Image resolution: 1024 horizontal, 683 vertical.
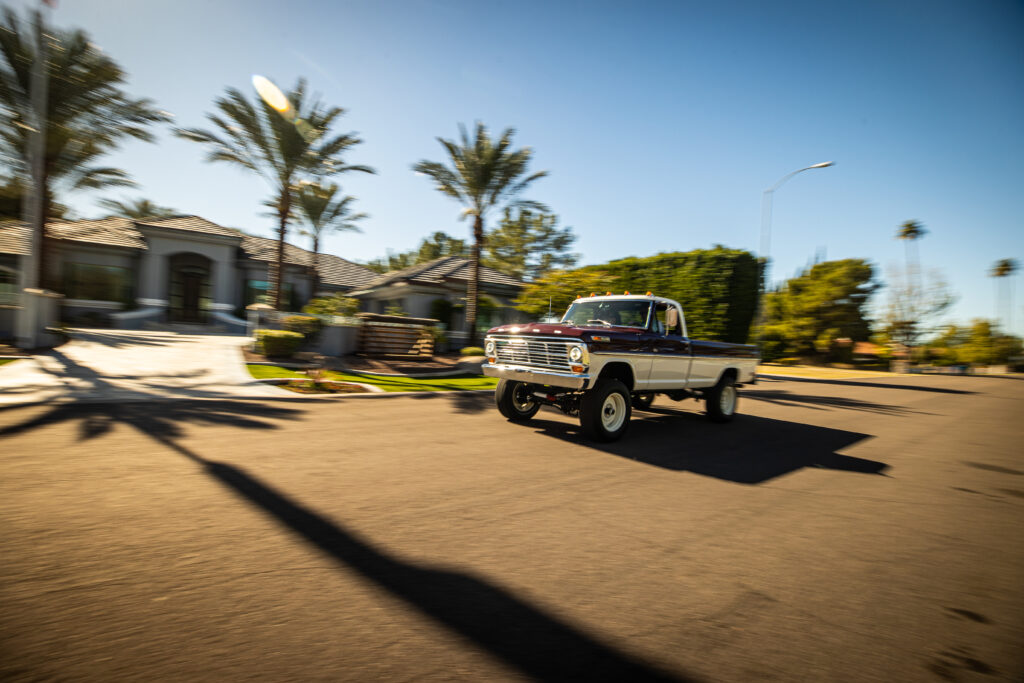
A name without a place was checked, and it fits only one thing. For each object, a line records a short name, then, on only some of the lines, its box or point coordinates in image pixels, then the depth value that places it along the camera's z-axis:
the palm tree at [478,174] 22.05
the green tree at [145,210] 41.74
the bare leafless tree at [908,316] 51.69
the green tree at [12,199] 16.86
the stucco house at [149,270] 24.23
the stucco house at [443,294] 25.69
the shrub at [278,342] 15.37
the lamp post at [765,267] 22.83
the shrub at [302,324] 17.05
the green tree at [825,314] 41.53
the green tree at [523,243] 52.97
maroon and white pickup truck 7.14
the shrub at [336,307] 19.73
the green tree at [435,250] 69.06
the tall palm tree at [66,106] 16.22
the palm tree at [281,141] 20.20
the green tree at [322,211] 28.89
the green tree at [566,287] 21.14
